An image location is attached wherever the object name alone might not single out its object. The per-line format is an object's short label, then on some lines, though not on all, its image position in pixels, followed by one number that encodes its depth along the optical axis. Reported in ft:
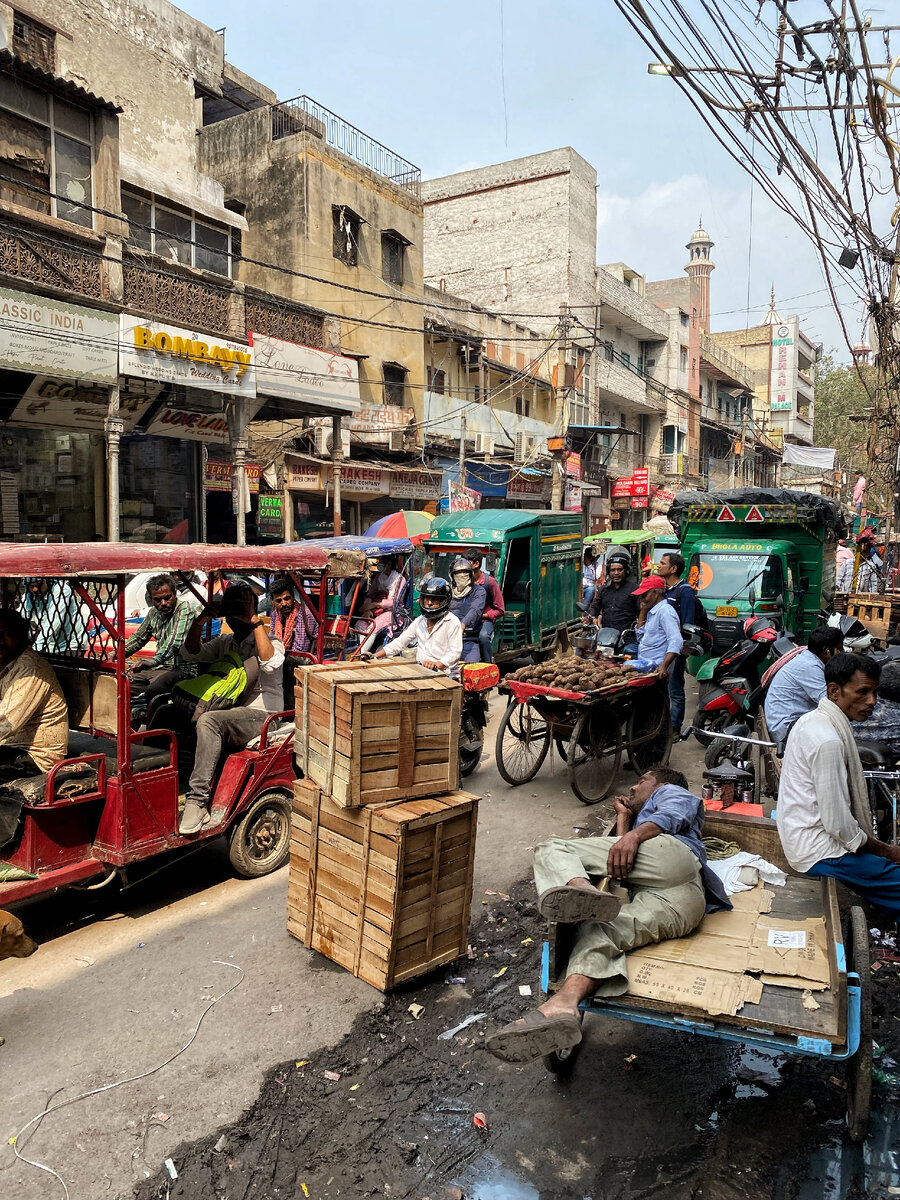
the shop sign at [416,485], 80.23
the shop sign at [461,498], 78.02
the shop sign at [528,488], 100.73
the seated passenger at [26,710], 17.22
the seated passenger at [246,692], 19.13
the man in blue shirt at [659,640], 27.12
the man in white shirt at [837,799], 13.23
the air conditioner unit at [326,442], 72.95
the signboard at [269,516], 67.26
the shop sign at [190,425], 59.88
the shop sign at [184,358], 49.52
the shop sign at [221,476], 66.08
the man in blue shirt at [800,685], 20.06
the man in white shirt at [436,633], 26.35
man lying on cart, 10.25
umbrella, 53.47
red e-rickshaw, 15.92
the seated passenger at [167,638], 21.77
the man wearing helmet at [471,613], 30.35
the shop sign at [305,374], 59.41
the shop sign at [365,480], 73.87
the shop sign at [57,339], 43.16
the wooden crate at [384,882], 14.52
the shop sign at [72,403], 49.74
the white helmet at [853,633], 28.17
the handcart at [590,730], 25.22
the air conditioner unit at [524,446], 104.32
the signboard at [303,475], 67.87
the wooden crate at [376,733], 14.89
